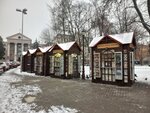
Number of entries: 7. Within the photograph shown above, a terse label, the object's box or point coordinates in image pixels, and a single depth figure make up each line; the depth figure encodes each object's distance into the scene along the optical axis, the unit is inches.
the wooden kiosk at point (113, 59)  301.3
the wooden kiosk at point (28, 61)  598.0
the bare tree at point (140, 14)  334.9
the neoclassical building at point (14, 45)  2128.3
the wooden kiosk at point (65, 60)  423.2
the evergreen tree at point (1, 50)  1396.0
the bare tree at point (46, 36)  1103.1
